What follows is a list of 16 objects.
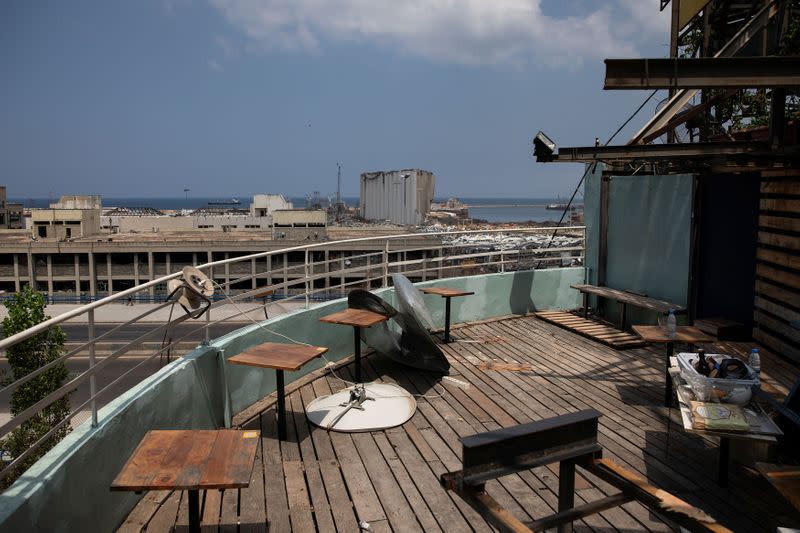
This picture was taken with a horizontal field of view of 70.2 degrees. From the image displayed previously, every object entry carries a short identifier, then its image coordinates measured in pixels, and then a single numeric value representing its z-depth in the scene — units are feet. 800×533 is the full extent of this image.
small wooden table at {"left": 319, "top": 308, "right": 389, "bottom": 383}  19.75
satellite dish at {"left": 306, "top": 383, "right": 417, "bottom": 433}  17.24
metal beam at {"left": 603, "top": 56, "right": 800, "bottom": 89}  15.51
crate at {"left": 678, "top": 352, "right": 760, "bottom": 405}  13.55
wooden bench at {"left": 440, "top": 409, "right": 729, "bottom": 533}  6.93
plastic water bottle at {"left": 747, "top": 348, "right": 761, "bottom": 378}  14.85
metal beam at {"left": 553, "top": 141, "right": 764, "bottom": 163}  22.84
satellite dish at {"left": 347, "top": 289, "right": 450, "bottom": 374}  21.76
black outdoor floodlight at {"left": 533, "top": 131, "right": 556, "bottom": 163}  25.80
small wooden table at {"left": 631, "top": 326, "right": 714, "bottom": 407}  18.16
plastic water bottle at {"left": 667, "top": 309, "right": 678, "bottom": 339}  18.11
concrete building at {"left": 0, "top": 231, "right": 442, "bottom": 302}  235.81
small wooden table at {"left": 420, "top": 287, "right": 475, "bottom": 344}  26.84
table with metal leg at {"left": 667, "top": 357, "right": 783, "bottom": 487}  12.38
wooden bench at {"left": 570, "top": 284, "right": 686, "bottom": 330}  26.81
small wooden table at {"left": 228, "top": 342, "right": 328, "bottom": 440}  15.48
